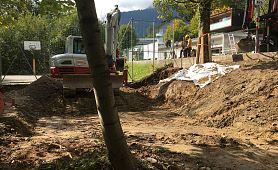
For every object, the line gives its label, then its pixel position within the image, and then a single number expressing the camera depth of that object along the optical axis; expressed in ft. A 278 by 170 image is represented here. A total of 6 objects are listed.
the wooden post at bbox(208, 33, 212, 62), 60.39
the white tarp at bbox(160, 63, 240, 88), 49.52
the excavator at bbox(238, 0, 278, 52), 53.42
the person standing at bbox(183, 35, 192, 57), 81.87
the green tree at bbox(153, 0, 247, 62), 59.24
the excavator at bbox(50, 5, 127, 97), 47.57
